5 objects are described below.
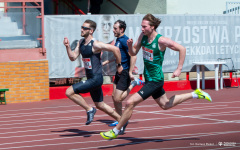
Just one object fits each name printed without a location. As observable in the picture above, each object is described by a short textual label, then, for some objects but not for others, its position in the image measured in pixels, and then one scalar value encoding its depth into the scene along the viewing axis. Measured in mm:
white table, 17477
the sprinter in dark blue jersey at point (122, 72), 10000
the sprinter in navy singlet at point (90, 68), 9086
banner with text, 16281
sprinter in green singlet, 7938
